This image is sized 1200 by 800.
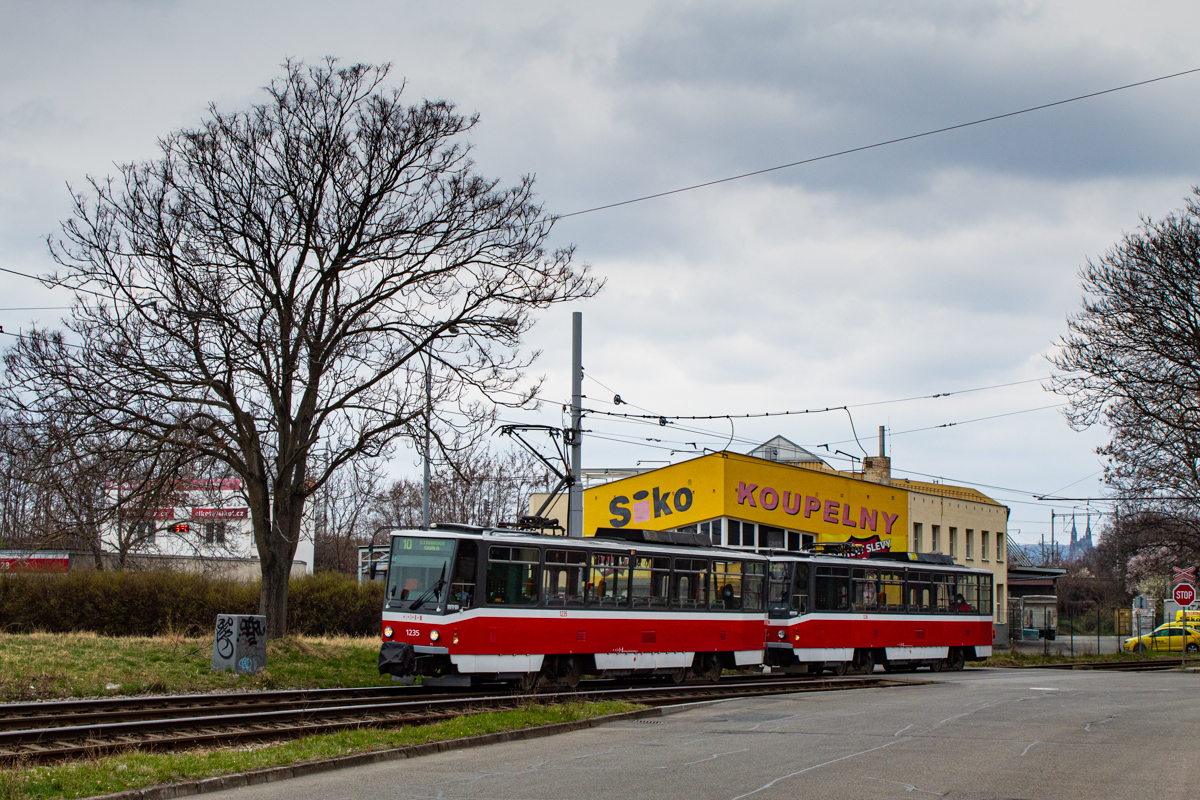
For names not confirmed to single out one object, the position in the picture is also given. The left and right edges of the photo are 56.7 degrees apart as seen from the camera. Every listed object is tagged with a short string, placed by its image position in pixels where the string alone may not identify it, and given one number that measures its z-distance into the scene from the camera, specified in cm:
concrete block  2053
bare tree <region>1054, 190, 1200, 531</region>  3231
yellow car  4712
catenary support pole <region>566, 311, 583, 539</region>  2402
